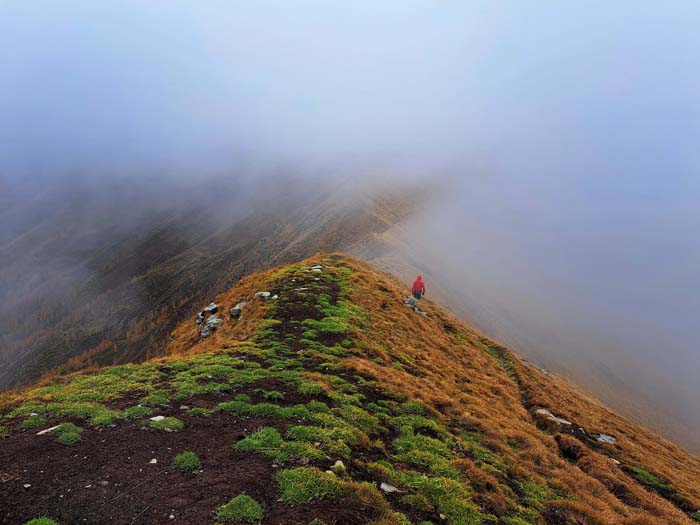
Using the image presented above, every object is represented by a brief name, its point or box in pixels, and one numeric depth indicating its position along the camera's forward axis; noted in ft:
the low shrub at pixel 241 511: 29.48
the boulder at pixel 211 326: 108.78
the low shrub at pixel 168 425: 43.93
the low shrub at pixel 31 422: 41.98
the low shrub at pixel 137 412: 46.44
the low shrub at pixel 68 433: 39.14
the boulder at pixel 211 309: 120.98
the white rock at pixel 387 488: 37.47
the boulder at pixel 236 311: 107.34
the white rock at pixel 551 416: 82.20
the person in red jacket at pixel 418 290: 143.43
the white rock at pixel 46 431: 40.32
